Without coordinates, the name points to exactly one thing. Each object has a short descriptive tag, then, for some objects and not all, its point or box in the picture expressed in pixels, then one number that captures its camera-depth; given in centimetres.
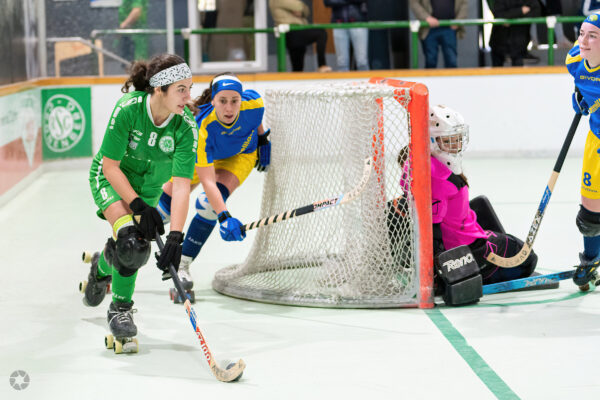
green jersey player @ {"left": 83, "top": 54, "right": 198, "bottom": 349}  696
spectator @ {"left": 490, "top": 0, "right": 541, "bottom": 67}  1955
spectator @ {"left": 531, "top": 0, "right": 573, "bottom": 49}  2012
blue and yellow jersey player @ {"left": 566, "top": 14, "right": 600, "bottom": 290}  800
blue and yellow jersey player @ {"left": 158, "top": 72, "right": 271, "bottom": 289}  864
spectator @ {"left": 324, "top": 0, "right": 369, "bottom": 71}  1967
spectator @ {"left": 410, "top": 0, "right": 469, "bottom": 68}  1981
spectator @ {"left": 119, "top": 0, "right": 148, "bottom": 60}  1869
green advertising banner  1786
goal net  831
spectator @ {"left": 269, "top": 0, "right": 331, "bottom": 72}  1964
